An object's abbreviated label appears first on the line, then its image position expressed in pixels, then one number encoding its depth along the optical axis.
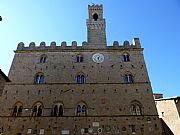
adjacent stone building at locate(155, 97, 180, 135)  15.98
